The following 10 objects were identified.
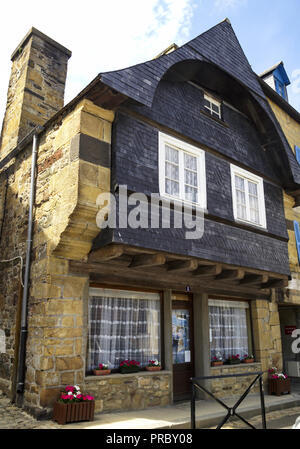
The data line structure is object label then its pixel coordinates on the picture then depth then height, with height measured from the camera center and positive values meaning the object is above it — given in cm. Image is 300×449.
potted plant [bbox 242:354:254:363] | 899 -76
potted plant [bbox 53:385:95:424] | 532 -112
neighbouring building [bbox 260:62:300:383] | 1067 +296
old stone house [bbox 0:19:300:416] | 603 +184
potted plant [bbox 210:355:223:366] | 832 -75
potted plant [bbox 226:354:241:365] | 867 -76
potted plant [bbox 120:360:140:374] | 668 -69
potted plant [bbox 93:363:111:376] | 630 -71
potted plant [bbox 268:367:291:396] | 879 -132
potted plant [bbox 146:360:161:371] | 708 -72
